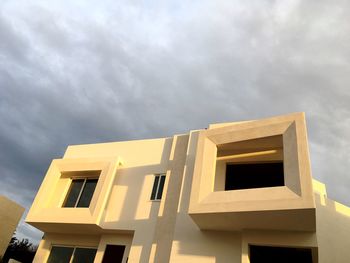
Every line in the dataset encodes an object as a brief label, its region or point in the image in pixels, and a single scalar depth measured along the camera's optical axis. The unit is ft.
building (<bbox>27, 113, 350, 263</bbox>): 29.58
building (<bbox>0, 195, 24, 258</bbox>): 68.28
